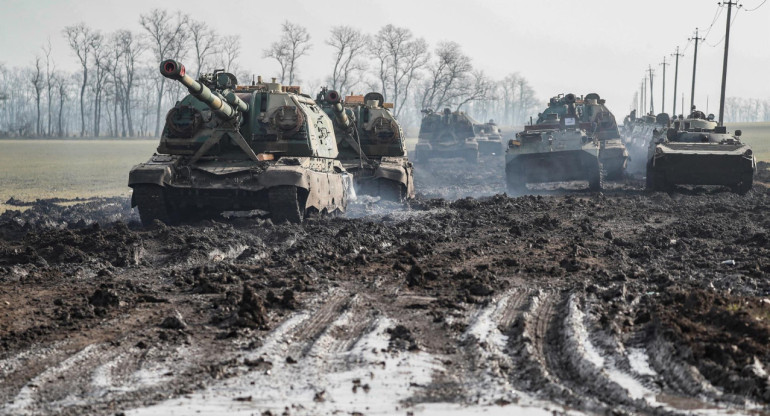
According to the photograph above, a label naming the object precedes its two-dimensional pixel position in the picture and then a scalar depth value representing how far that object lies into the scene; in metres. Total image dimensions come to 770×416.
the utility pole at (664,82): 84.62
